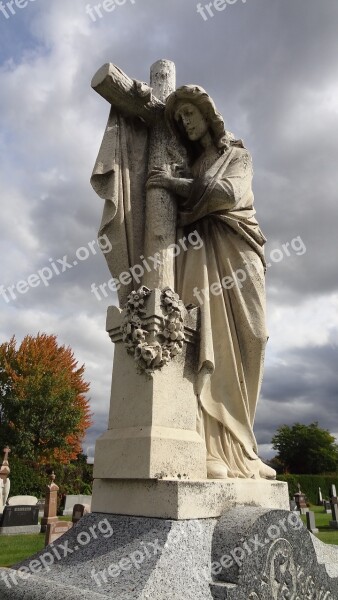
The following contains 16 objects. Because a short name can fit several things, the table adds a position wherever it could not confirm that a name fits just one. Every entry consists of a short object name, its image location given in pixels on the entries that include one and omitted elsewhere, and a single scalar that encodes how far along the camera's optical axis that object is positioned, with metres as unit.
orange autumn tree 32.09
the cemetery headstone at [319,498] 35.97
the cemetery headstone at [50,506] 14.87
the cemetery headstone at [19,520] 15.73
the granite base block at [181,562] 2.46
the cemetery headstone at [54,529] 11.83
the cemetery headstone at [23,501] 17.61
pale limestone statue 3.90
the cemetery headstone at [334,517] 17.42
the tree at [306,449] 58.06
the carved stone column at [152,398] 3.16
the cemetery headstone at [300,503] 21.50
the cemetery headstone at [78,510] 12.19
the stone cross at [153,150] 3.95
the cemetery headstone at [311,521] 15.53
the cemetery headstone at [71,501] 21.72
